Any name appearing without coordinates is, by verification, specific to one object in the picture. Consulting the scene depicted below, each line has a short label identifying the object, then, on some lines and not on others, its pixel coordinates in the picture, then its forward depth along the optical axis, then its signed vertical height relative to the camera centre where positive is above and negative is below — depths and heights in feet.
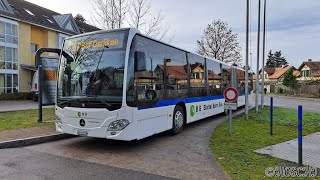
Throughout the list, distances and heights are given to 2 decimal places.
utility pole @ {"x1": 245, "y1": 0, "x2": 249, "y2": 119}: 36.25 +1.44
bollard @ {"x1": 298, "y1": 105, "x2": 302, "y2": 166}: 15.97 -3.59
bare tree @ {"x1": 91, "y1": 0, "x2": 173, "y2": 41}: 51.23 +16.03
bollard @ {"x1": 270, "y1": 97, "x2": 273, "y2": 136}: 25.14 -2.76
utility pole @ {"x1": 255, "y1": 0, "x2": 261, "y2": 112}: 44.67 +3.22
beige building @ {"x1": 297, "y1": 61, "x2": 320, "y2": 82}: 169.73 +13.15
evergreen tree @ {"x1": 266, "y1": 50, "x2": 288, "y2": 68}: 304.88 +35.47
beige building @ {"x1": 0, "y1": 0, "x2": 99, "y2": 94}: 70.92 +16.50
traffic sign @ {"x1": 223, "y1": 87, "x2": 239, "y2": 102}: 24.99 -0.96
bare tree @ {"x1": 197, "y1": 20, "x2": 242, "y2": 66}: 108.18 +20.31
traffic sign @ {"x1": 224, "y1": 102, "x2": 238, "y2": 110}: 24.99 -2.13
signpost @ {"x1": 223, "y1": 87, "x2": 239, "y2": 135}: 24.99 -1.30
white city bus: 18.48 +0.01
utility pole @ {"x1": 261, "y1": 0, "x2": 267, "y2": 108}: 47.87 +9.90
